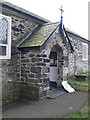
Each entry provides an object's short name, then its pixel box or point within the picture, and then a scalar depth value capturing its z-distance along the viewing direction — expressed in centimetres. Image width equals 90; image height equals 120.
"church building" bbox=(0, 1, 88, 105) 398
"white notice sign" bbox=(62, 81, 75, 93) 519
